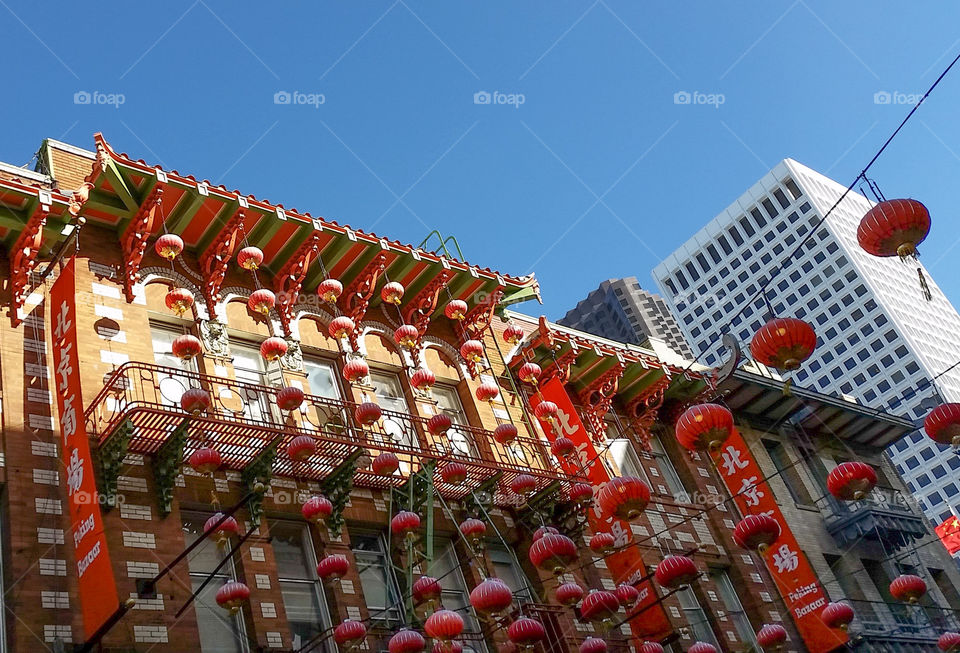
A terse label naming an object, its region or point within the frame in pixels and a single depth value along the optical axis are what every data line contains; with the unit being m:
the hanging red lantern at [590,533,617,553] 19.58
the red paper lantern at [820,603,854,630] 20.78
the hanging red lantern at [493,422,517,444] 20.20
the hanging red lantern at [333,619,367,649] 14.42
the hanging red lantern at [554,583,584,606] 17.52
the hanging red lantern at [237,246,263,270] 19.19
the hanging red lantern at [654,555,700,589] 18.60
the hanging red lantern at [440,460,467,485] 18.61
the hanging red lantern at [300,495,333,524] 16.17
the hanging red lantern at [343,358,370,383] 19.25
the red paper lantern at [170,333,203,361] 16.70
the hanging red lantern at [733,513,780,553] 19.33
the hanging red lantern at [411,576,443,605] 15.61
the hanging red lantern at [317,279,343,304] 20.00
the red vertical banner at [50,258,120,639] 12.96
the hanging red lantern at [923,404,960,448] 18.50
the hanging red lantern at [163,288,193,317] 17.64
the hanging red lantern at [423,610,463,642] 14.45
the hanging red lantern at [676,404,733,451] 17.95
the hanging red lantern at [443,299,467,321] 22.69
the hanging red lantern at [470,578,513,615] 14.96
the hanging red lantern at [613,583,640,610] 18.69
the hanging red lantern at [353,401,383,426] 17.86
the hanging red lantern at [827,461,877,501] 19.16
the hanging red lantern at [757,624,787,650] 19.78
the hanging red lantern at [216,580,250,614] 14.33
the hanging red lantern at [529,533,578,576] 17.03
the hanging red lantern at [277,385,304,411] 16.81
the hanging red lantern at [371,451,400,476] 17.52
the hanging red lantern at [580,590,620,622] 17.17
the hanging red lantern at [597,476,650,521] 18.38
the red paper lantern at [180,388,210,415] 15.30
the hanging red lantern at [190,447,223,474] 15.36
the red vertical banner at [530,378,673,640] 20.95
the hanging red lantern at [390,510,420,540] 16.70
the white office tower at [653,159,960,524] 122.81
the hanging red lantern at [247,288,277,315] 19.45
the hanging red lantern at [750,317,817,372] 16.51
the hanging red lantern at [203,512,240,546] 14.68
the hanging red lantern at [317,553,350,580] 15.66
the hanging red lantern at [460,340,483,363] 22.70
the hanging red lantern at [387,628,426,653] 13.81
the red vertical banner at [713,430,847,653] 23.75
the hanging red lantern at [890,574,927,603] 20.95
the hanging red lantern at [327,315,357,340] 20.42
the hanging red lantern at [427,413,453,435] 19.09
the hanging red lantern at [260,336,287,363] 18.30
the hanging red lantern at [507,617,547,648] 15.48
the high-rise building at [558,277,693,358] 134.38
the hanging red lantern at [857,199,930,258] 15.47
